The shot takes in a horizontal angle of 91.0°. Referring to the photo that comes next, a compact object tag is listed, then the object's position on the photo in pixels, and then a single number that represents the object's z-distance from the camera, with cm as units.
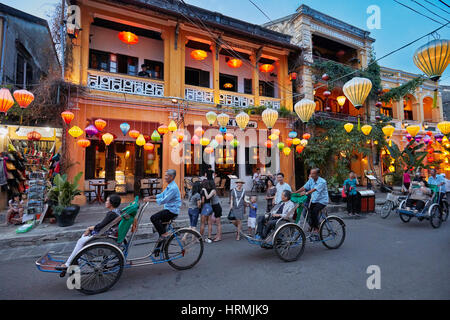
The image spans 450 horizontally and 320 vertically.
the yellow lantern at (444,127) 1031
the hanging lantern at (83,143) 823
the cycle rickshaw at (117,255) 316
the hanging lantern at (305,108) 748
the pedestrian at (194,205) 543
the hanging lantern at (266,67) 1277
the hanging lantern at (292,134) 1149
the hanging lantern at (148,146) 983
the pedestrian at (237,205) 550
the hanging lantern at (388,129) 1128
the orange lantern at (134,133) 891
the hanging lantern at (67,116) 775
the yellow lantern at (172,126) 890
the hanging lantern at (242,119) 893
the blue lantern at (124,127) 846
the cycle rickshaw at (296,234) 421
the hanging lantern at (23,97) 627
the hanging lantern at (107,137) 865
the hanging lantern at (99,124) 821
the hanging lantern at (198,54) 1052
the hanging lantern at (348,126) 1105
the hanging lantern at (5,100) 594
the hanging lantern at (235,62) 1162
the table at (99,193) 954
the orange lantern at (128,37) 923
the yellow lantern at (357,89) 605
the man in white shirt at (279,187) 593
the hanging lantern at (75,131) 766
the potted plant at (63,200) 625
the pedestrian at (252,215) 559
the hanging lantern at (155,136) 885
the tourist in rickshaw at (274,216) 443
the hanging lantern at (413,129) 1112
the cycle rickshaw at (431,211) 666
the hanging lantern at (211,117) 900
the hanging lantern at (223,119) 911
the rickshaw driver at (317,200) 510
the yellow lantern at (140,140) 916
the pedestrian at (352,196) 884
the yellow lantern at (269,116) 867
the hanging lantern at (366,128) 1106
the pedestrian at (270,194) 653
